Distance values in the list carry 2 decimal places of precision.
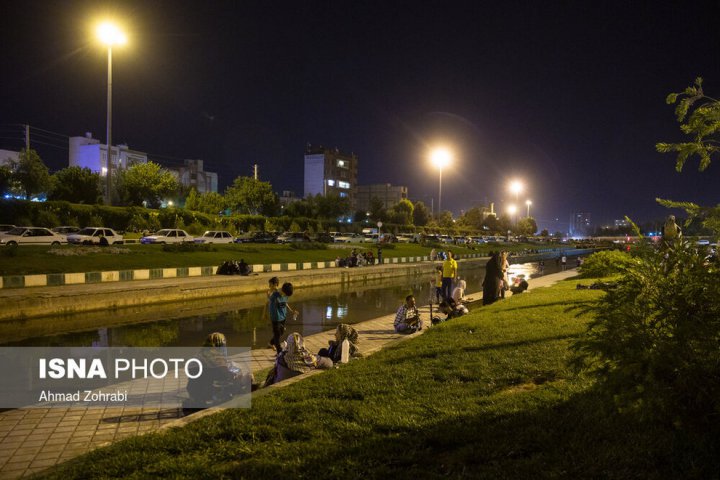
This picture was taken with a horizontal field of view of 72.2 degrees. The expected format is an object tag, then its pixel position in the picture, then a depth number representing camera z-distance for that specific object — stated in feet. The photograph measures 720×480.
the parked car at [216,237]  140.48
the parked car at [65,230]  116.18
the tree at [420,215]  371.76
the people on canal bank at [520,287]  61.36
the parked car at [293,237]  169.06
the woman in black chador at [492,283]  49.42
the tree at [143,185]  197.67
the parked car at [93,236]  108.58
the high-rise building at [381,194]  476.95
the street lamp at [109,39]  93.90
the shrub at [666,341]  11.71
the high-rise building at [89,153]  307.58
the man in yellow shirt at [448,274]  55.06
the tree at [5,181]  169.58
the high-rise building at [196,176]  402.11
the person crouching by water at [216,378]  20.88
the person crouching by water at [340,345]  28.02
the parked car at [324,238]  178.93
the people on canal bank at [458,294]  49.49
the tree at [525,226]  482.28
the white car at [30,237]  99.91
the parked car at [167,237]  126.41
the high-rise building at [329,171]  419.13
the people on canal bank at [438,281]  57.26
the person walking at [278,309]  35.78
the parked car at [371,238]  206.05
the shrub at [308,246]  135.65
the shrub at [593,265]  69.24
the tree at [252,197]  224.94
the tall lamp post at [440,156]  144.36
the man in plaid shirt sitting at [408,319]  39.40
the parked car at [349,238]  198.31
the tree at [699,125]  13.32
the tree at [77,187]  165.78
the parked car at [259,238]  155.41
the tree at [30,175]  170.30
